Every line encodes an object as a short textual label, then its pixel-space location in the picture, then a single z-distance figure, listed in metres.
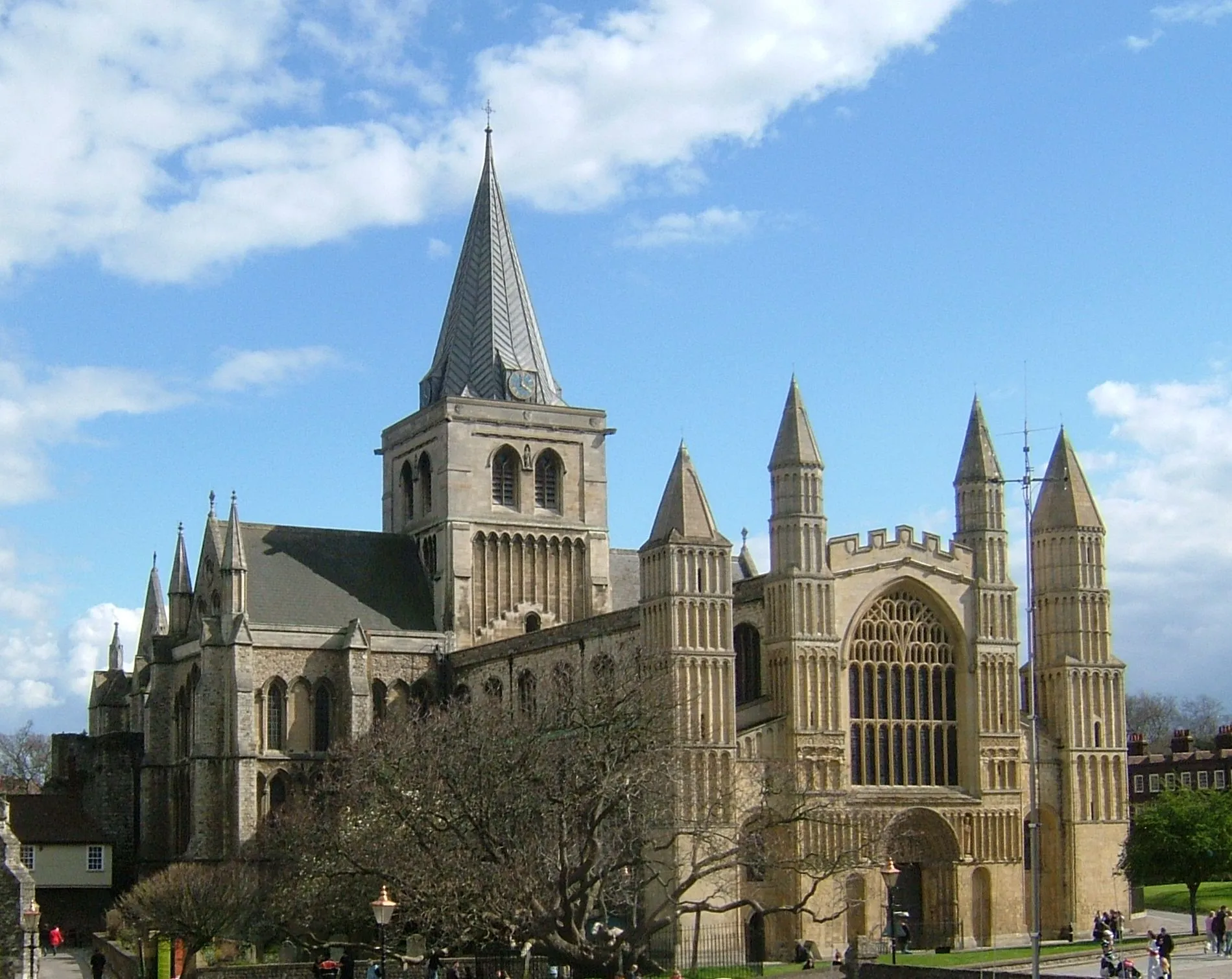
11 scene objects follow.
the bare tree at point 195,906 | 53.69
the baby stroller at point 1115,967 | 43.47
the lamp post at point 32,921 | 44.34
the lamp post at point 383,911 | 38.88
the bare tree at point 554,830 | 43.50
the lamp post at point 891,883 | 47.25
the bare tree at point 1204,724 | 155.19
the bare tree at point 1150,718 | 152.12
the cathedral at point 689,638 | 60.69
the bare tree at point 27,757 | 138.00
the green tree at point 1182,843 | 61.81
